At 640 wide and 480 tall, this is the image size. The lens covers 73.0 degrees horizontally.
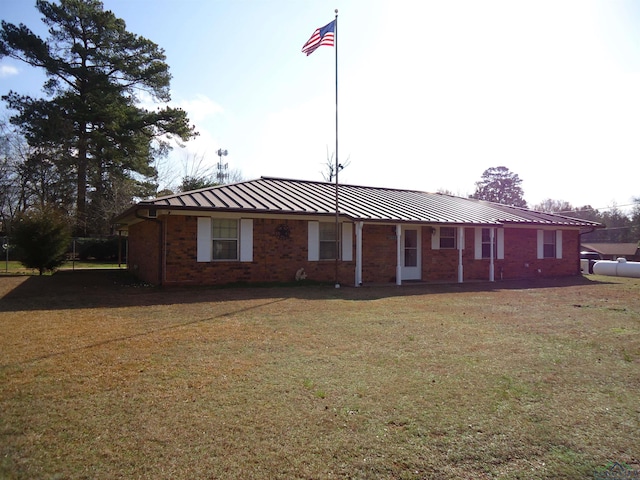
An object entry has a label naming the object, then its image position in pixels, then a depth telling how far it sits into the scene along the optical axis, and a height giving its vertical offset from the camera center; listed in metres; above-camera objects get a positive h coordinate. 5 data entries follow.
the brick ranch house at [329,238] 12.18 +0.24
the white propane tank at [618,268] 19.47 -1.00
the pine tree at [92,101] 27.58 +9.35
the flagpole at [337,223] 12.46 +0.68
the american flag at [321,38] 12.54 +6.05
